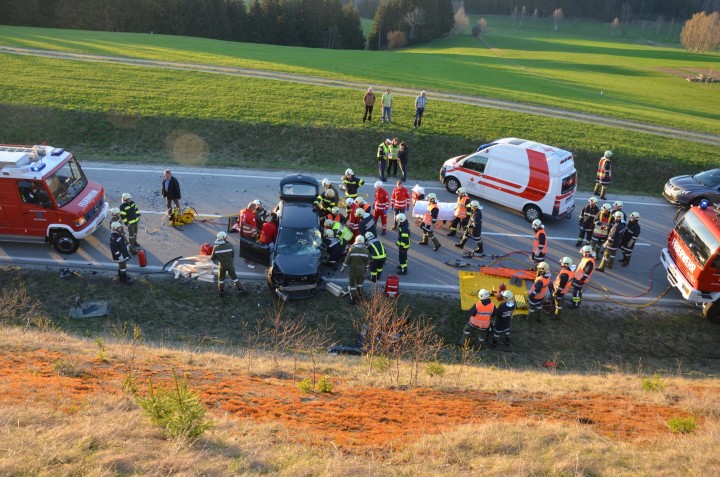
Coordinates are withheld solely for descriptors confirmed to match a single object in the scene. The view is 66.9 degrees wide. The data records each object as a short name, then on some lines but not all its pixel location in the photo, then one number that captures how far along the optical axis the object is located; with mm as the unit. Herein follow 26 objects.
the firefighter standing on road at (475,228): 15461
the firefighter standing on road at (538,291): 12719
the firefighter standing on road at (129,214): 14273
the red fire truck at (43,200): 13844
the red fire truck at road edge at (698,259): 13250
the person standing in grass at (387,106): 23266
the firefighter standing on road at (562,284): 13141
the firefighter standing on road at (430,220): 15633
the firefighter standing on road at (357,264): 13008
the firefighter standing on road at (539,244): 14602
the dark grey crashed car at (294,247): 13016
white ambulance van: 17094
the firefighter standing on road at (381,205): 16219
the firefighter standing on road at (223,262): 12820
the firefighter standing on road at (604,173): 19312
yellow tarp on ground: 13447
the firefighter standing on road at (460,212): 16203
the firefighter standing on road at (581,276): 13273
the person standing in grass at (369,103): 22906
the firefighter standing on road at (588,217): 16062
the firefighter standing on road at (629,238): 15102
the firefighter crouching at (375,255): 13742
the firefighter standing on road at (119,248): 13102
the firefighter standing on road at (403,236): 14102
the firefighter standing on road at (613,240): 15000
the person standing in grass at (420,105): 23062
